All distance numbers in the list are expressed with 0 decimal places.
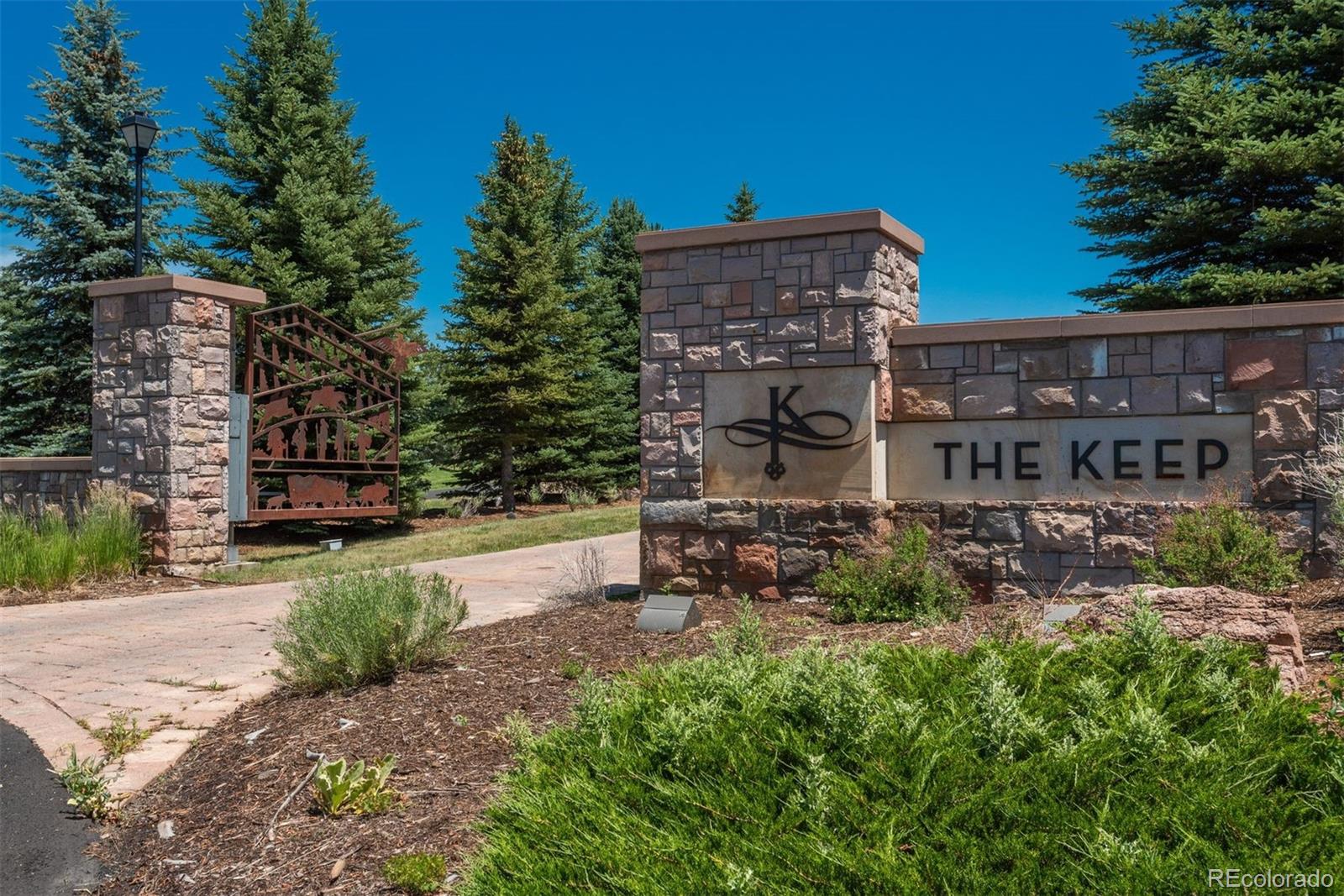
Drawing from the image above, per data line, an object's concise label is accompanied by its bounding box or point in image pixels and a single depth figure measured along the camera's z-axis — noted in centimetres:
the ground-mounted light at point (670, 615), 612
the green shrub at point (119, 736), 449
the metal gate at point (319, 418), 1202
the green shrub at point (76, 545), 951
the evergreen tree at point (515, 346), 1934
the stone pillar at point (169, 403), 1056
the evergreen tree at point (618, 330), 2333
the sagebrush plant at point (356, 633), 487
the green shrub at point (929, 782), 255
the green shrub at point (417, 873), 298
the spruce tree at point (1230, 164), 1188
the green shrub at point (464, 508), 1867
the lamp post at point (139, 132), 1206
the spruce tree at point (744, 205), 3097
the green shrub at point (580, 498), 2100
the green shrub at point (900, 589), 623
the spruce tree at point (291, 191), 1573
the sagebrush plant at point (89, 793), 387
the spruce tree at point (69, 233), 1730
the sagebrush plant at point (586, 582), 777
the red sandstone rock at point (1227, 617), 410
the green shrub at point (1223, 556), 584
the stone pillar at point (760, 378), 713
